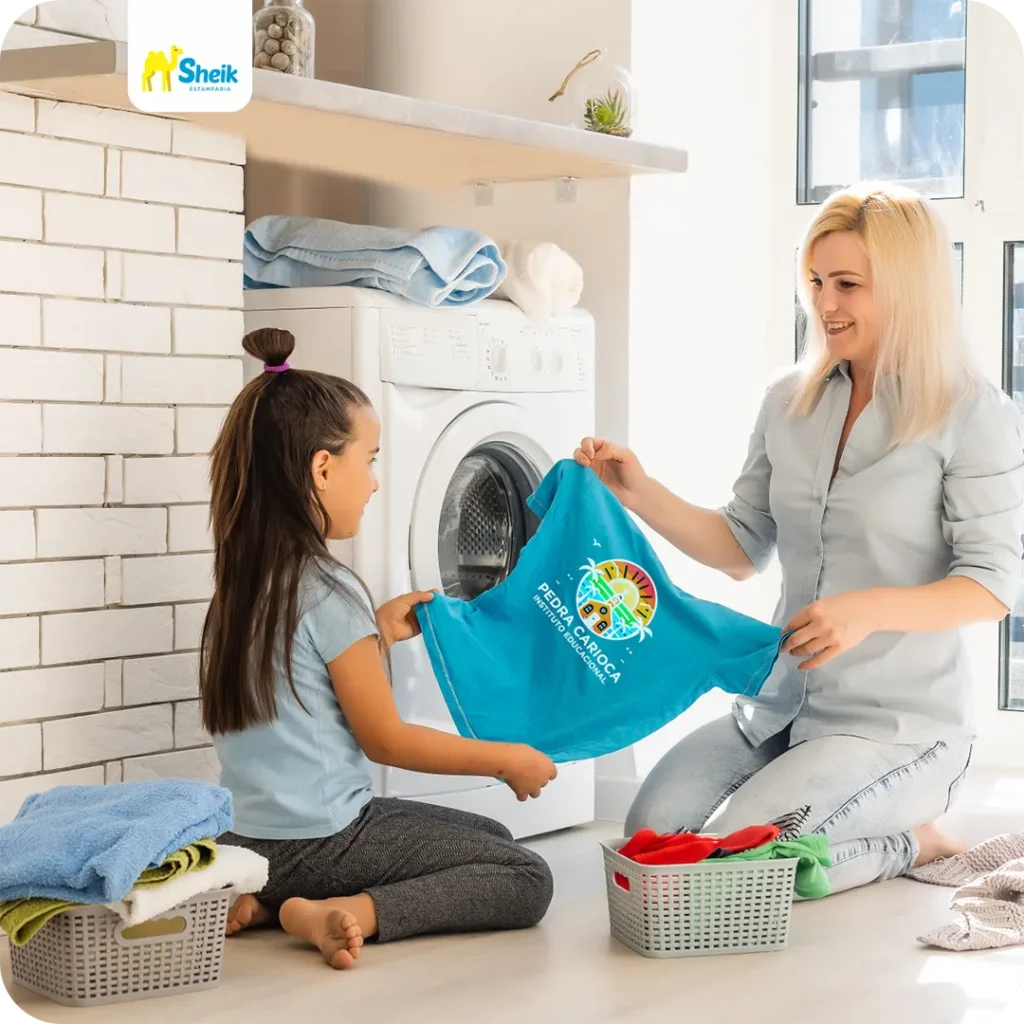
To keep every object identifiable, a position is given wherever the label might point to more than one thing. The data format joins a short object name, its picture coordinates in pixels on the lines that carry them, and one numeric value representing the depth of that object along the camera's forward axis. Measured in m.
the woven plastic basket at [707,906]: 2.09
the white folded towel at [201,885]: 1.86
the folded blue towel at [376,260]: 2.67
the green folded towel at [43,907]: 1.87
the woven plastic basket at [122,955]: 1.91
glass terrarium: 3.03
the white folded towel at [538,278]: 2.90
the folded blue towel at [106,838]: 1.84
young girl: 2.21
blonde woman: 2.41
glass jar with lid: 2.61
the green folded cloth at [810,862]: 2.16
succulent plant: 3.03
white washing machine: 2.61
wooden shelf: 2.25
